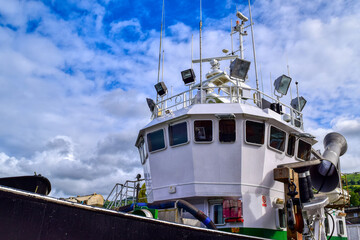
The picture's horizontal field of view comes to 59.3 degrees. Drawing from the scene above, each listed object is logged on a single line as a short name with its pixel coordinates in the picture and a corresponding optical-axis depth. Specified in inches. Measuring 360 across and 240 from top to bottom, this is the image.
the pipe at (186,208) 354.0
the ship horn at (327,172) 485.1
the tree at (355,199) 3152.1
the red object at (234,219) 398.0
